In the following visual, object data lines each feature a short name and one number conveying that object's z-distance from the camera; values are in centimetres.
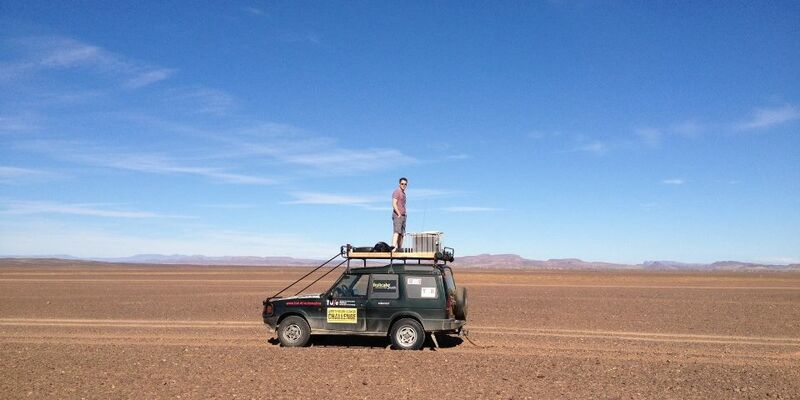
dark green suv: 1423
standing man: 1514
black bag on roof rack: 1473
